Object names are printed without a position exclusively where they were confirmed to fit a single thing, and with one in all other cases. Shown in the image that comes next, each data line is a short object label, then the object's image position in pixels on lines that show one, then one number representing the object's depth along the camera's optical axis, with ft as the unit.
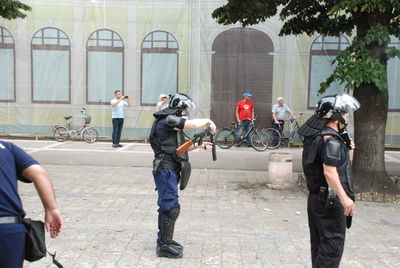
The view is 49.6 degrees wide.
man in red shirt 45.54
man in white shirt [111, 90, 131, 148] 43.75
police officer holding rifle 14.46
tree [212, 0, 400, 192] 22.72
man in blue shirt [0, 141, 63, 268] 7.45
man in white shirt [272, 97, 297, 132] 46.19
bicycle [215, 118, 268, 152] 44.70
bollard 26.32
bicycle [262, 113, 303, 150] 45.13
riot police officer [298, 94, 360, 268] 10.96
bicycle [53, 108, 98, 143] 48.06
